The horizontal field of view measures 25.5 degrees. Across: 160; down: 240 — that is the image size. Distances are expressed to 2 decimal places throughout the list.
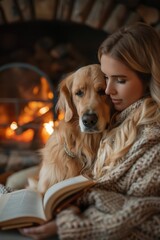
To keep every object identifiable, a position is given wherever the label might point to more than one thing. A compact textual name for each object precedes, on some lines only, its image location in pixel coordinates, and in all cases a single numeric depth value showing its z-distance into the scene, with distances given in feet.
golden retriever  4.30
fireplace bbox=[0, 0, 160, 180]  8.96
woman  3.28
